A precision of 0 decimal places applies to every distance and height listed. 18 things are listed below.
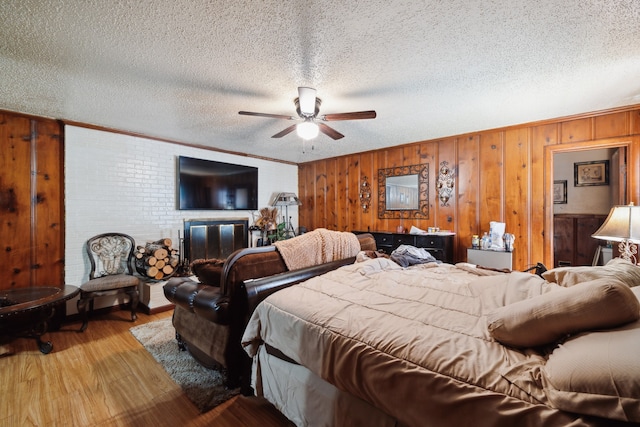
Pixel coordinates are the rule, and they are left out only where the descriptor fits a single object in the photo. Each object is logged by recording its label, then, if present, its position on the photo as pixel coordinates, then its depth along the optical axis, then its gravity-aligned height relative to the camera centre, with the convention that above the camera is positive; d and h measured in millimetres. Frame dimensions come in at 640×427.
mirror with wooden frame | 4312 +350
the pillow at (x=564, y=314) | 867 -379
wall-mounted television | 4219 +493
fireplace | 4285 -448
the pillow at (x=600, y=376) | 660 -469
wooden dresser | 3742 -475
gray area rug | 1825 -1318
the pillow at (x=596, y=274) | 1354 -347
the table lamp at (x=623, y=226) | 2170 -140
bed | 743 -546
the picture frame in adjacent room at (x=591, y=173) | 4206 +644
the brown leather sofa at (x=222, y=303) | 1776 -661
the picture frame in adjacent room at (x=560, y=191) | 4566 +357
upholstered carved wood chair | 2947 -796
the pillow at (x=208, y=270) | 2031 -480
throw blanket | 2145 -336
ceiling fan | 2277 +928
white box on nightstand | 3328 -632
